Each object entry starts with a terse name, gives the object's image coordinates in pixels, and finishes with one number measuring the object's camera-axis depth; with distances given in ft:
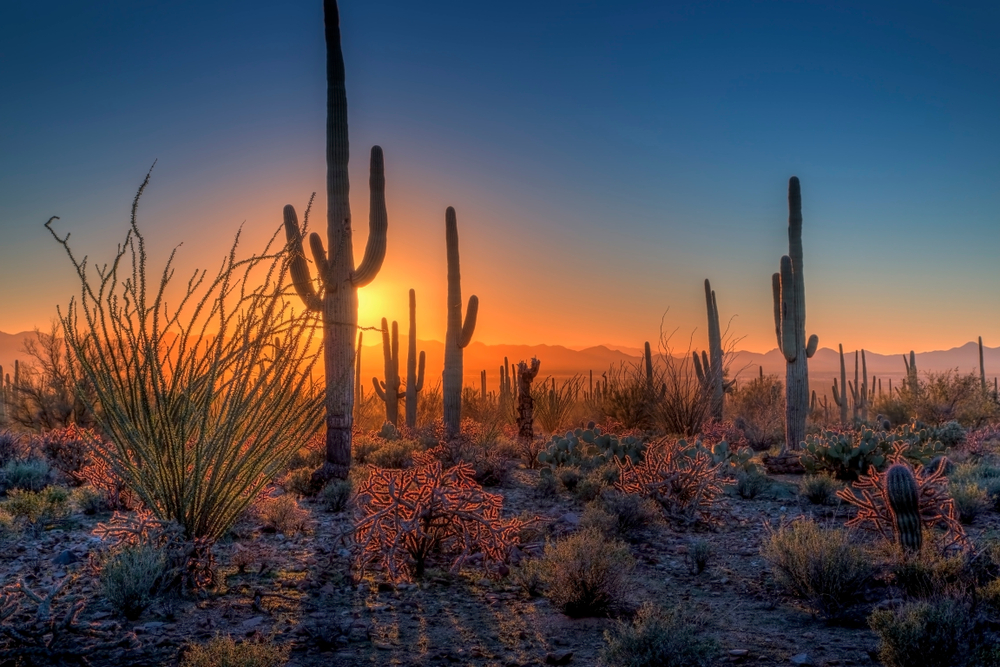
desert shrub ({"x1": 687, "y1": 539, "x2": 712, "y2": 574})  20.08
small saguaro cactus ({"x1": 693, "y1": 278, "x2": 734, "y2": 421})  53.51
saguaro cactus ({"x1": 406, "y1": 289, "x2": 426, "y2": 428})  63.15
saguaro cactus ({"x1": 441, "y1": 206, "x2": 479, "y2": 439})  51.24
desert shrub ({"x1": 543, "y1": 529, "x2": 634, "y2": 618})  16.02
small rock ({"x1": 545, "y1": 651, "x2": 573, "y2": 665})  13.35
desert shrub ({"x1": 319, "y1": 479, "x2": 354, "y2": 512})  27.27
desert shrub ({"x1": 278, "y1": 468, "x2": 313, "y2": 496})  30.55
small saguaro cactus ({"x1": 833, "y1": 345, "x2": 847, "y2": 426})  108.78
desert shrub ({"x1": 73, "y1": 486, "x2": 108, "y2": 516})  25.22
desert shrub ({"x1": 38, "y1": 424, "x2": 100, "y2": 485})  33.09
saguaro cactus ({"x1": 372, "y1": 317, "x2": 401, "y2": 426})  67.82
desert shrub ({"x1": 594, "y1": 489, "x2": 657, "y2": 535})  24.38
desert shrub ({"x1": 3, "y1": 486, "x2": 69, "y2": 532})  23.36
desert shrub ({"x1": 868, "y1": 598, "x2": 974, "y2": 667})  12.03
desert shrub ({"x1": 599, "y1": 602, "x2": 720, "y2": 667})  12.32
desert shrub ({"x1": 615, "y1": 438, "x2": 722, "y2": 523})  26.17
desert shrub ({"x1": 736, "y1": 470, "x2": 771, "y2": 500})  30.76
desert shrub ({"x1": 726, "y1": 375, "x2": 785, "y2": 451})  52.00
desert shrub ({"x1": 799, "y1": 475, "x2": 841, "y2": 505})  28.76
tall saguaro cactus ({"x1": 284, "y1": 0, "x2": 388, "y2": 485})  31.73
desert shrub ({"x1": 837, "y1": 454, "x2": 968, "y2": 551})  19.94
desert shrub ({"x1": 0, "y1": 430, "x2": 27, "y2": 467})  34.35
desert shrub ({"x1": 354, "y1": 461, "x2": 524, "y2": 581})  18.58
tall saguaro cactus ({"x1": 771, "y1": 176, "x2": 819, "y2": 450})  45.21
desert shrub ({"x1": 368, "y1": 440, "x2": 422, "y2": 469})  37.37
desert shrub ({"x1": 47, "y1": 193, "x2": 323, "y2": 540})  17.80
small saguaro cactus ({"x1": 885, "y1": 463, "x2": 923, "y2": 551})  18.69
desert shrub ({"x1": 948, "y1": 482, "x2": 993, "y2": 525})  24.75
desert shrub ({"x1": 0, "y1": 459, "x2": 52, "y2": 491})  29.30
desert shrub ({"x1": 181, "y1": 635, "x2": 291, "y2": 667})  11.63
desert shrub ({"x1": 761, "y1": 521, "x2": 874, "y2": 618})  15.88
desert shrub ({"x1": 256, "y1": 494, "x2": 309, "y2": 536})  23.50
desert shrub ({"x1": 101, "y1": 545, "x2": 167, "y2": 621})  14.84
